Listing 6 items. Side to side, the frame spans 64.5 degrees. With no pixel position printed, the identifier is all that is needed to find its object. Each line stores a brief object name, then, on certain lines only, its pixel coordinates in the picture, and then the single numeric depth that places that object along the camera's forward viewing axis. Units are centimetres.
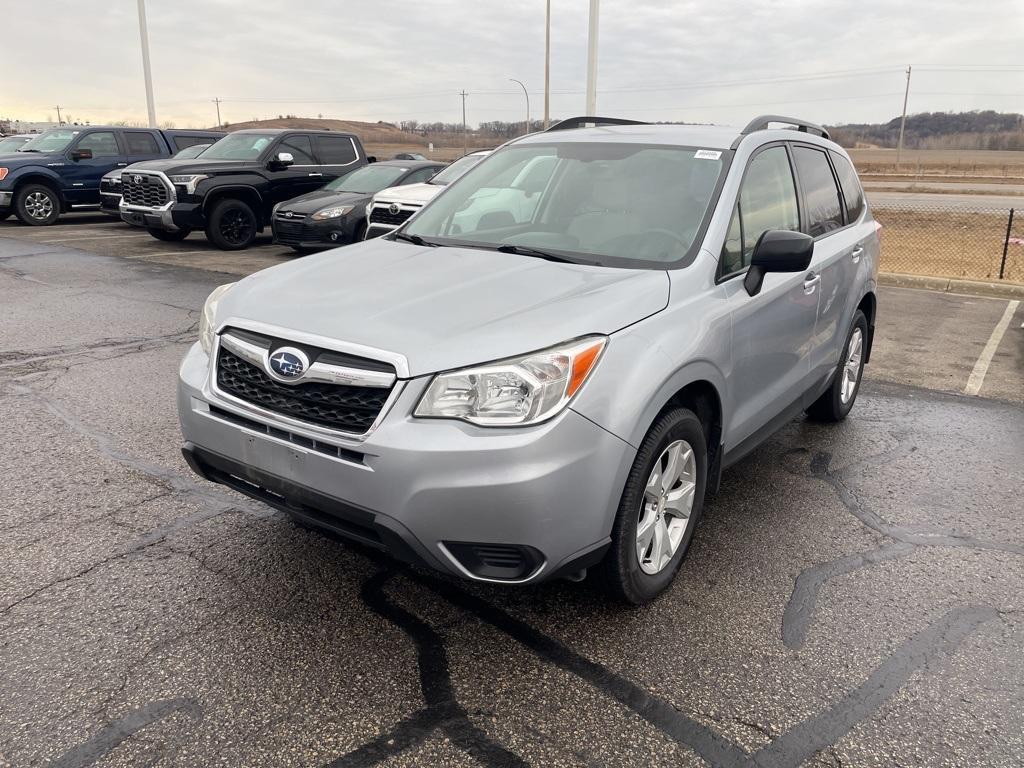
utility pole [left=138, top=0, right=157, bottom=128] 2754
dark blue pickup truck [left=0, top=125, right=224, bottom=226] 1623
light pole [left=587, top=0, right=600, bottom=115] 1681
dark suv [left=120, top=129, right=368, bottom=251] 1268
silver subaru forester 251
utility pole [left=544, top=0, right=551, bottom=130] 2872
